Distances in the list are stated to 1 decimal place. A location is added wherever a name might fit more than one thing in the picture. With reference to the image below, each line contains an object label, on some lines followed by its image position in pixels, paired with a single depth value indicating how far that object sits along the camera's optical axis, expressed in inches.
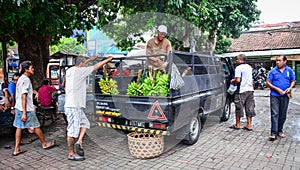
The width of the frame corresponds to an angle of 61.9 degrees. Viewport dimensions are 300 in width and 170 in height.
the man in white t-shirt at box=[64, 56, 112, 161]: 166.4
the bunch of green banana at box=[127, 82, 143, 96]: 173.9
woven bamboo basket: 163.3
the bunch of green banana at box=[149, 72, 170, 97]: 164.2
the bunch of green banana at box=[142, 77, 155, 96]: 170.7
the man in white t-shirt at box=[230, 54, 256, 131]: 232.2
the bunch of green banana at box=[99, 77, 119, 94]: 190.4
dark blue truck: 161.0
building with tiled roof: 716.3
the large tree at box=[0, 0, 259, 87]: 205.3
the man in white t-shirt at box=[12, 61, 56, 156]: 174.2
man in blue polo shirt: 201.0
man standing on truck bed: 222.8
